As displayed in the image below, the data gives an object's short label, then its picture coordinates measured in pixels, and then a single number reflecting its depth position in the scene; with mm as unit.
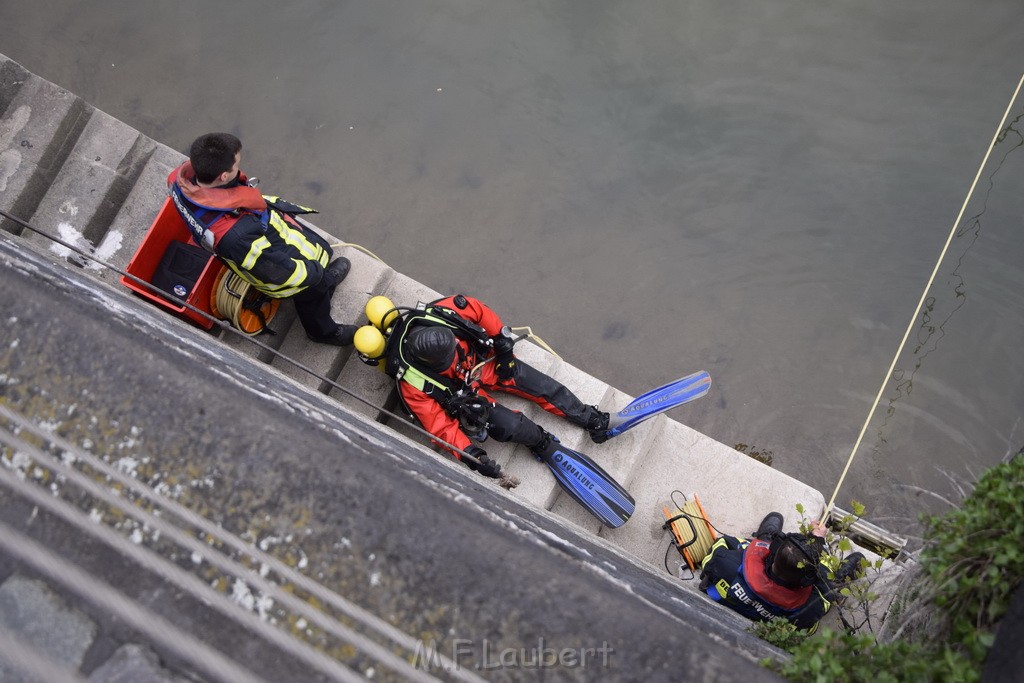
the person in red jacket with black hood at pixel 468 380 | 3647
